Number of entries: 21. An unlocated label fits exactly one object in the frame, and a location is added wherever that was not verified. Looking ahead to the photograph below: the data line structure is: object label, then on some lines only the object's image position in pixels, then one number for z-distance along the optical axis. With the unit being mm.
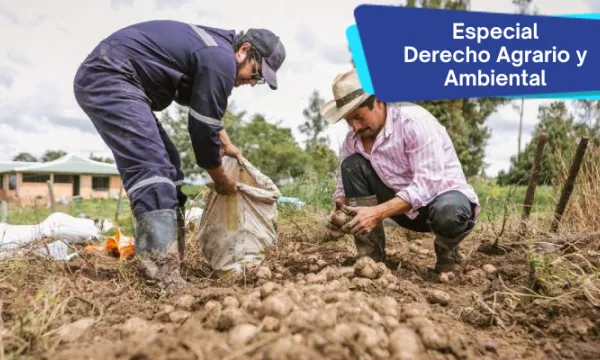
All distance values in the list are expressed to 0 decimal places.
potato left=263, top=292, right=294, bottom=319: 1566
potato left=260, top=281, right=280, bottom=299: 1776
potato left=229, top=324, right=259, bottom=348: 1378
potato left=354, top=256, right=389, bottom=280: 2330
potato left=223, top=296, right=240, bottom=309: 1734
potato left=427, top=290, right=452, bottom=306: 2246
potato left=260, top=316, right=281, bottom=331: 1492
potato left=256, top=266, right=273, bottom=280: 2568
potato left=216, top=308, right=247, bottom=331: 1553
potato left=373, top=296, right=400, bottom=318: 1702
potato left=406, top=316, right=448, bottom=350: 1573
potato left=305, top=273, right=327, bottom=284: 2205
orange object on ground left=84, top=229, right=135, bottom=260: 3760
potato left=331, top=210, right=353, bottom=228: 2793
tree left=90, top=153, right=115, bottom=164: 45094
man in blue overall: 2502
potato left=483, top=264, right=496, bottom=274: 2912
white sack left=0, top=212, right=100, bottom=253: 4426
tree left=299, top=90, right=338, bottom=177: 28984
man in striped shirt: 2750
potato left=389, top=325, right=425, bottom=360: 1428
